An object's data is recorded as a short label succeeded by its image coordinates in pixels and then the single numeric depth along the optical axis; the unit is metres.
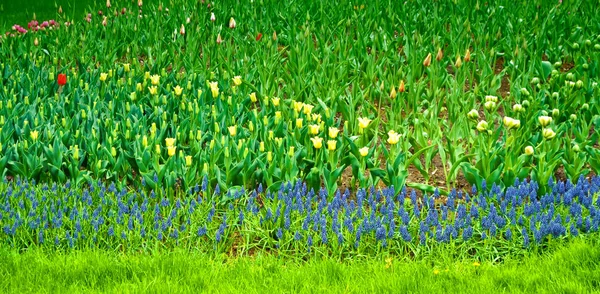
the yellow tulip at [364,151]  4.95
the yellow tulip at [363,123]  5.29
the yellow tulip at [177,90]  6.24
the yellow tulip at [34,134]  5.37
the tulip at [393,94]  5.85
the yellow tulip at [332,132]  5.13
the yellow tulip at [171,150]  4.96
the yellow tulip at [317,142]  5.00
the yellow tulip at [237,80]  6.30
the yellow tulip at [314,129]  5.17
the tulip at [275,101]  5.88
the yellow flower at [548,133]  5.05
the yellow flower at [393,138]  5.05
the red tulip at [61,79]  6.30
